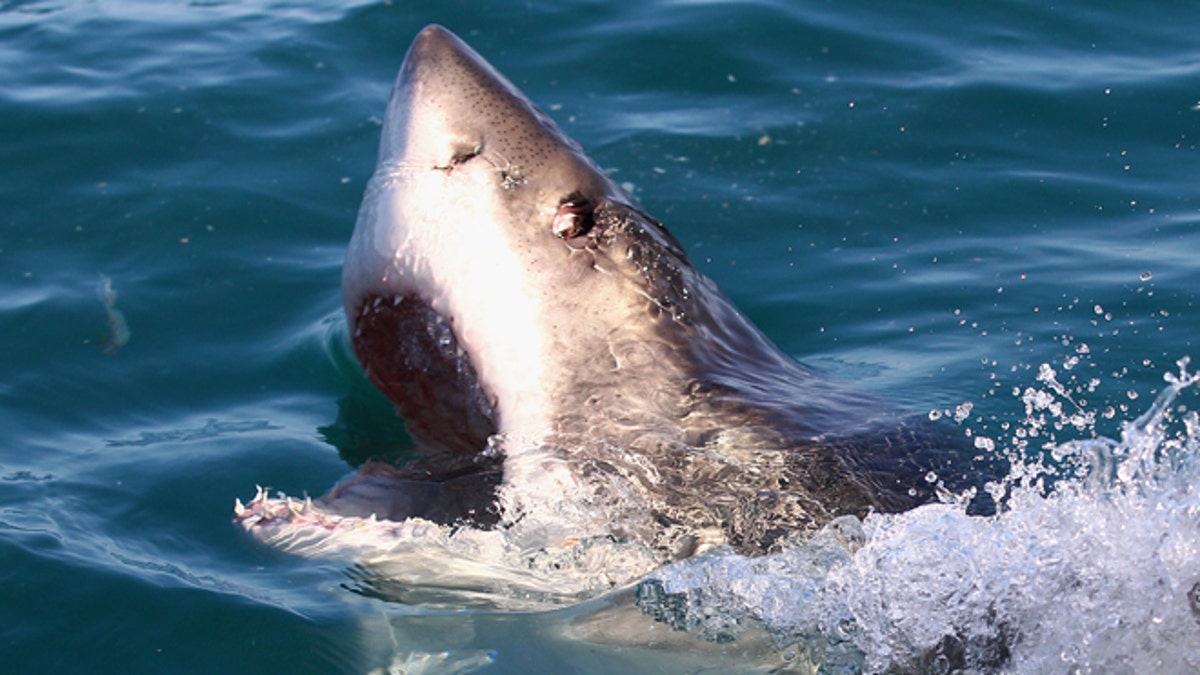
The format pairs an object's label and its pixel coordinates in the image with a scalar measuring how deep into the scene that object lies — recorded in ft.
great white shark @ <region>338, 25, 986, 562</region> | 19.83
